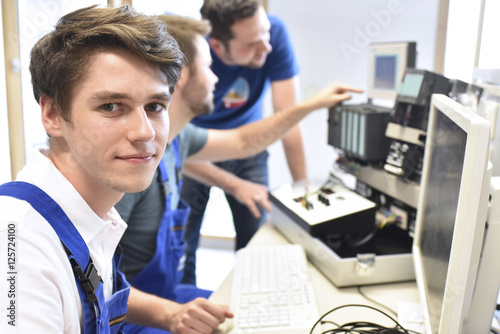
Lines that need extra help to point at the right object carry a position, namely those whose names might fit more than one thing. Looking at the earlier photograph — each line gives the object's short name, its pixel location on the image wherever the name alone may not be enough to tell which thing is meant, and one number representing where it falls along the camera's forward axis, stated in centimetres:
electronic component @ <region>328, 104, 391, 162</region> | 132
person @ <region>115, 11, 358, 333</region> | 120
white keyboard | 93
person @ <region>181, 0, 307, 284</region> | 186
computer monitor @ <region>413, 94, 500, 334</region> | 59
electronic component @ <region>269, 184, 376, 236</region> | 120
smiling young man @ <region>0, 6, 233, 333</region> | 67
